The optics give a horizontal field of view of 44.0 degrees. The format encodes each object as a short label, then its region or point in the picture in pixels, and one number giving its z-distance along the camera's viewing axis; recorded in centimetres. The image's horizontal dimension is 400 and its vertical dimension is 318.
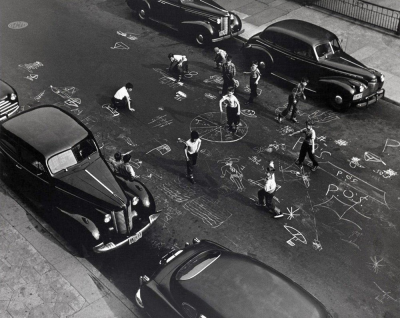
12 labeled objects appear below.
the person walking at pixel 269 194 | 1168
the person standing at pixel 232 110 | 1434
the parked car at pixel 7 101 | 1529
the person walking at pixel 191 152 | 1264
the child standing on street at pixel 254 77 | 1572
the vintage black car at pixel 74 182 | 1103
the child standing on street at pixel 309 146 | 1307
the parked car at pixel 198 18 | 1908
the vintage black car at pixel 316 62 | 1557
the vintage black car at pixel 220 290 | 858
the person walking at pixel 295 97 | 1488
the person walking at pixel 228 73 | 1611
